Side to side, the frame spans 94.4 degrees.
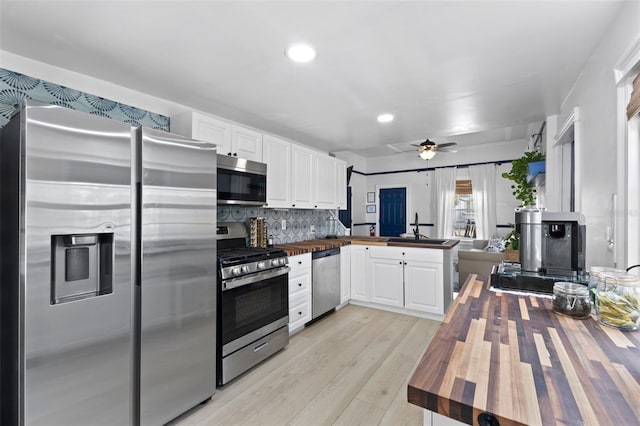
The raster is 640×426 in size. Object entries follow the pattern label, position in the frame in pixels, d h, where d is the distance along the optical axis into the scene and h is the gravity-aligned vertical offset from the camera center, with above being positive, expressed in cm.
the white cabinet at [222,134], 256 +72
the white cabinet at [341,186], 444 +40
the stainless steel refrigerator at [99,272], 132 -32
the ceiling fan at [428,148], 451 +100
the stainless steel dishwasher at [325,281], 345 -85
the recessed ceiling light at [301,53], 180 +100
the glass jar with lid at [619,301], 106 -33
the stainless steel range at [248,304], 220 -77
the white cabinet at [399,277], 354 -83
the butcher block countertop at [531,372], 62 -41
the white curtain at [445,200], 624 +26
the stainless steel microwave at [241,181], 256 +28
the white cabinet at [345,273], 398 -84
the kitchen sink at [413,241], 383 -38
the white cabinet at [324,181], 397 +43
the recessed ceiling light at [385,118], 311 +102
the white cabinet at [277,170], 321 +47
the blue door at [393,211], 687 +3
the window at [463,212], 618 +1
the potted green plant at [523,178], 368 +45
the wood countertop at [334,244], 333 -41
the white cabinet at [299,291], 309 -86
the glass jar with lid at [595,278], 119 -27
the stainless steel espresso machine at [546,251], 158 -22
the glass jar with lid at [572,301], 118 -36
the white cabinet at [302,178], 358 +42
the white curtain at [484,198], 582 +29
